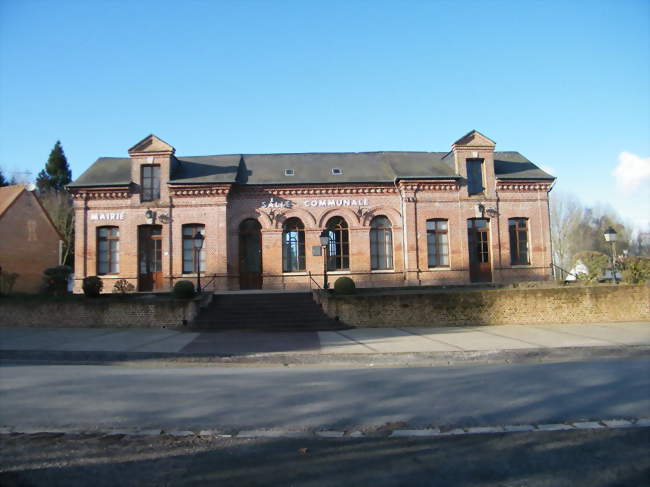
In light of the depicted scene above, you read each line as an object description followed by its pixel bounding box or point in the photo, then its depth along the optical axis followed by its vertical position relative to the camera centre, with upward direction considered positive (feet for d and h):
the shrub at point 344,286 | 57.00 -1.73
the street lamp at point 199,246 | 59.52 +3.87
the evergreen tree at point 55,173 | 163.12 +39.96
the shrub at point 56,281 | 58.75 -0.40
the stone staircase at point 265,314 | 50.83 -4.85
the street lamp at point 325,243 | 61.50 +4.23
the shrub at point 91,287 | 54.80 -1.20
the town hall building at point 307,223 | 72.02 +8.44
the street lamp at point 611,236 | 60.00 +4.34
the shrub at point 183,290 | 54.70 -1.77
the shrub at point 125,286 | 68.74 -1.49
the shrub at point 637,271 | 56.95 -0.50
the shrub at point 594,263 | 62.49 +0.67
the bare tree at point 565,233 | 145.38 +12.01
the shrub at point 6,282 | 62.23 -0.42
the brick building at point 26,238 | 98.17 +9.52
